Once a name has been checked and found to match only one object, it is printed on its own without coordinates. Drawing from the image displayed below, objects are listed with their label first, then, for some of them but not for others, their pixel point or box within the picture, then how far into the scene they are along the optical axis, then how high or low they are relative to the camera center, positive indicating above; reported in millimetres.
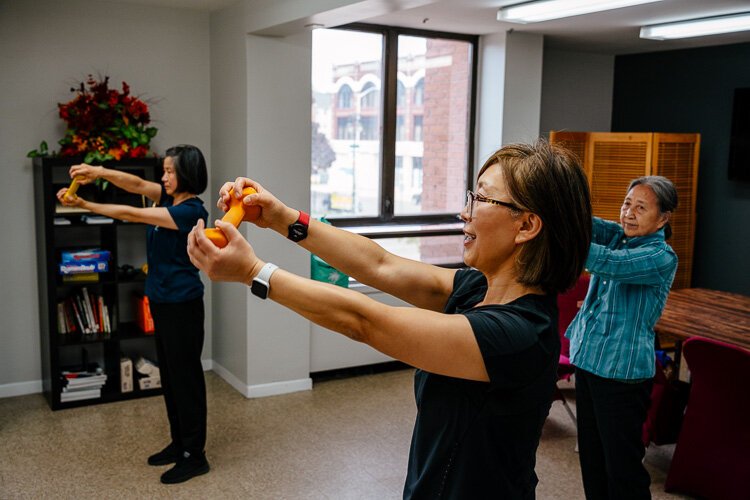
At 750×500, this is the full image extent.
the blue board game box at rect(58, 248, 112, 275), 4538 -722
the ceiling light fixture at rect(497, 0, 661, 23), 4235 +869
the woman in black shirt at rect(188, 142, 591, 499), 1322 -306
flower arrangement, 4480 +112
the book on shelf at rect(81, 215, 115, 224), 4590 -464
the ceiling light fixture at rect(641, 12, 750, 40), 4793 +875
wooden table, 3883 -916
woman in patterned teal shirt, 2865 -737
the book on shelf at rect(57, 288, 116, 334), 4695 -1079
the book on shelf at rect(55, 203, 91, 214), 4520 -399
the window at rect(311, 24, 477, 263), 5469 +153
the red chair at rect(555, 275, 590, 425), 4383 -943
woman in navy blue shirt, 3721 -766
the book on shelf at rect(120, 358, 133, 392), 4793 -1482
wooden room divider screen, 5883 -71
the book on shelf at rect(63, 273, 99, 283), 4562 -825
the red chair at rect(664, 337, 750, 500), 3352 -1256
